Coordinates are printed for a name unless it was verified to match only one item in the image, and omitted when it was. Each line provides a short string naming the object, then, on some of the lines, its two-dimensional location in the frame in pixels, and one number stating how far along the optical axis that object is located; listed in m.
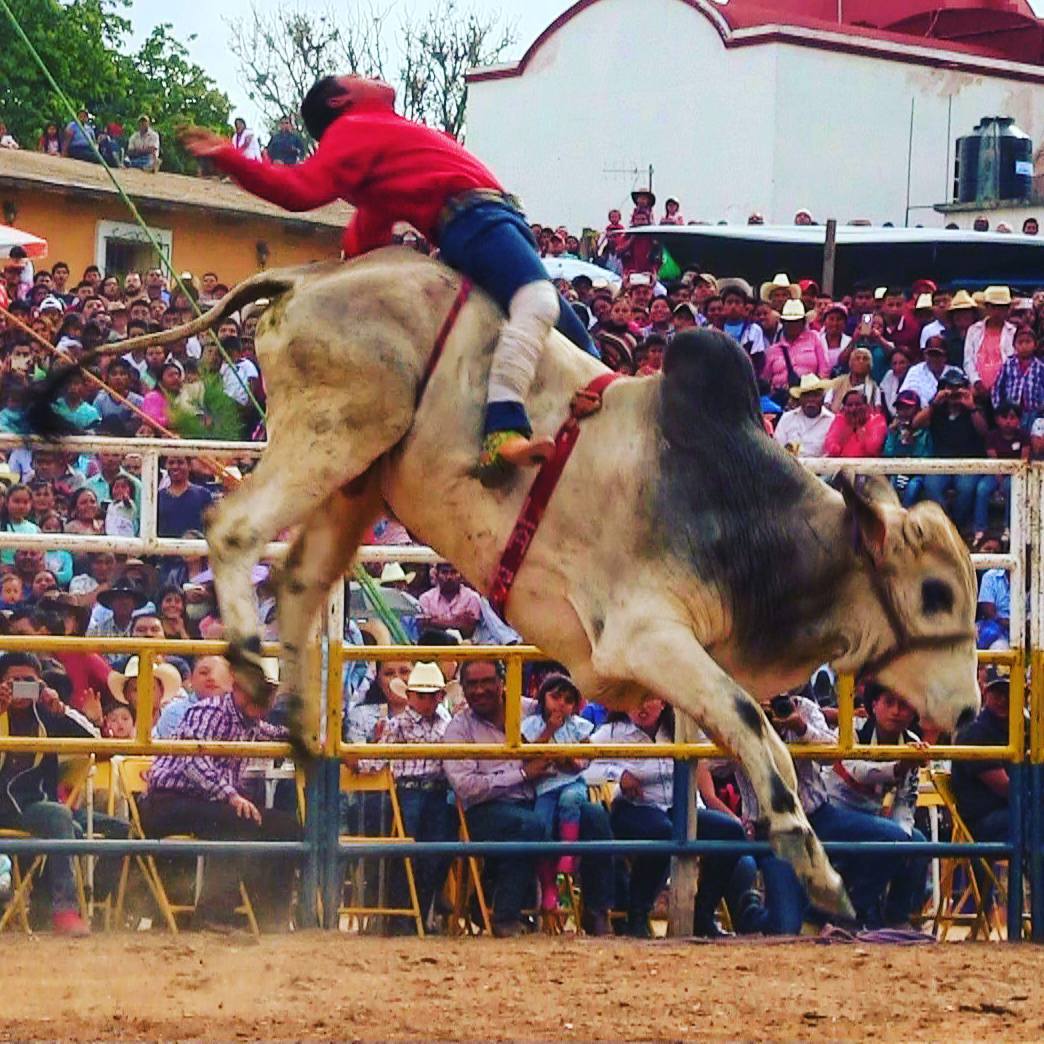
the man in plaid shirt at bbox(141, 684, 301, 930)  9.60
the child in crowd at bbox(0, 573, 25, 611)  11.12
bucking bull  6.89
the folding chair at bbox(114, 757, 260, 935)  9.52
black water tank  30.69
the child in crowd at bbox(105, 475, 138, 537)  11.58
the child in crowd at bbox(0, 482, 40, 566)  11.84
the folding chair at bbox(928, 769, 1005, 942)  9.98
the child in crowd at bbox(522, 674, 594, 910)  9.86
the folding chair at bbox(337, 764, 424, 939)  9.66
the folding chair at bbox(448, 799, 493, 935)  9.76
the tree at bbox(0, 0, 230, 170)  40.56
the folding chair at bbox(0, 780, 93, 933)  9.39
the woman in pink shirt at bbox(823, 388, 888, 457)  13.92
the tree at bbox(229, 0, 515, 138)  51.72
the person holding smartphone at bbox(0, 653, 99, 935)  9.48
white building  32.69
